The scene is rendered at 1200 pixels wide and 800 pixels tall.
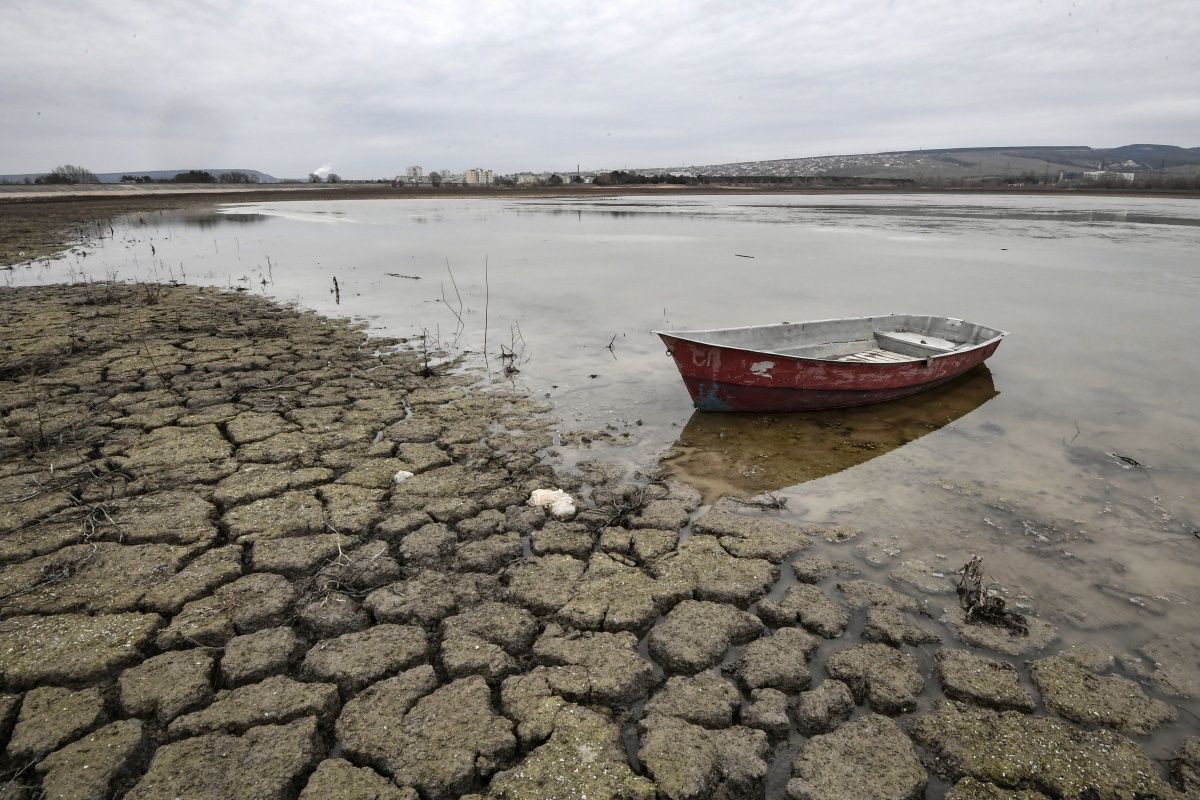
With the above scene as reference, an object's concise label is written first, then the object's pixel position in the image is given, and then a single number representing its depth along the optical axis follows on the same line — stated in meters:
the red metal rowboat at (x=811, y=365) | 5.98
